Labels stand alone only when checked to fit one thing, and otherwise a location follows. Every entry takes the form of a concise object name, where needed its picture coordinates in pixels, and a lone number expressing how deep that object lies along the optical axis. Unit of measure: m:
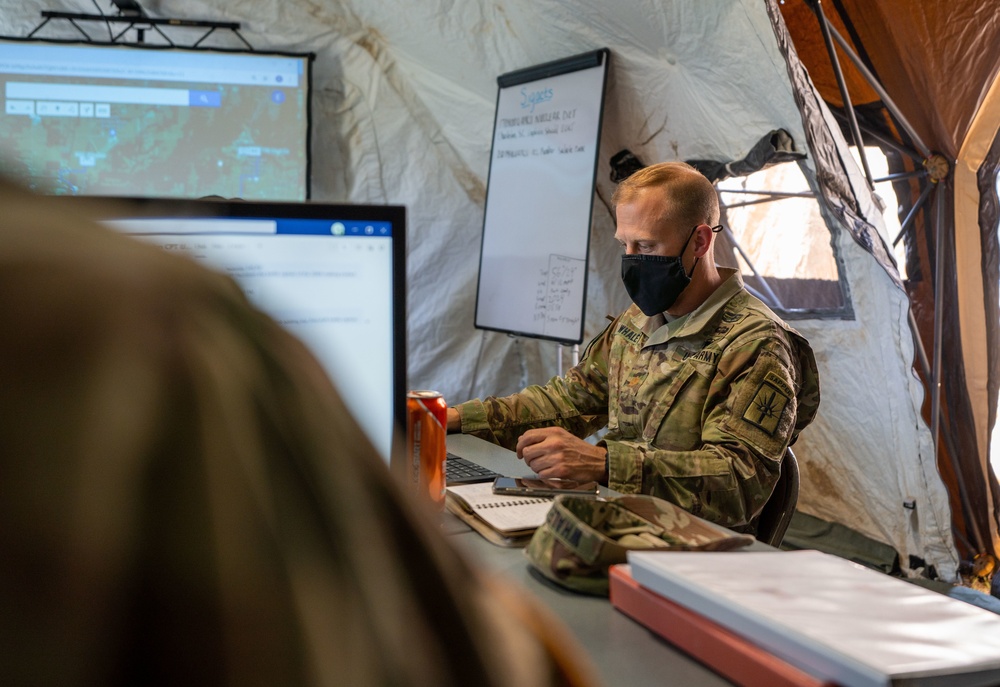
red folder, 0.62
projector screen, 3.89
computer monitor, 0.90
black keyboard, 1.33
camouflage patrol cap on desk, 0.87
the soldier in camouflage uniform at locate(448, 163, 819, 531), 1.44
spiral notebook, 1.04
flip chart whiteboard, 3.26
